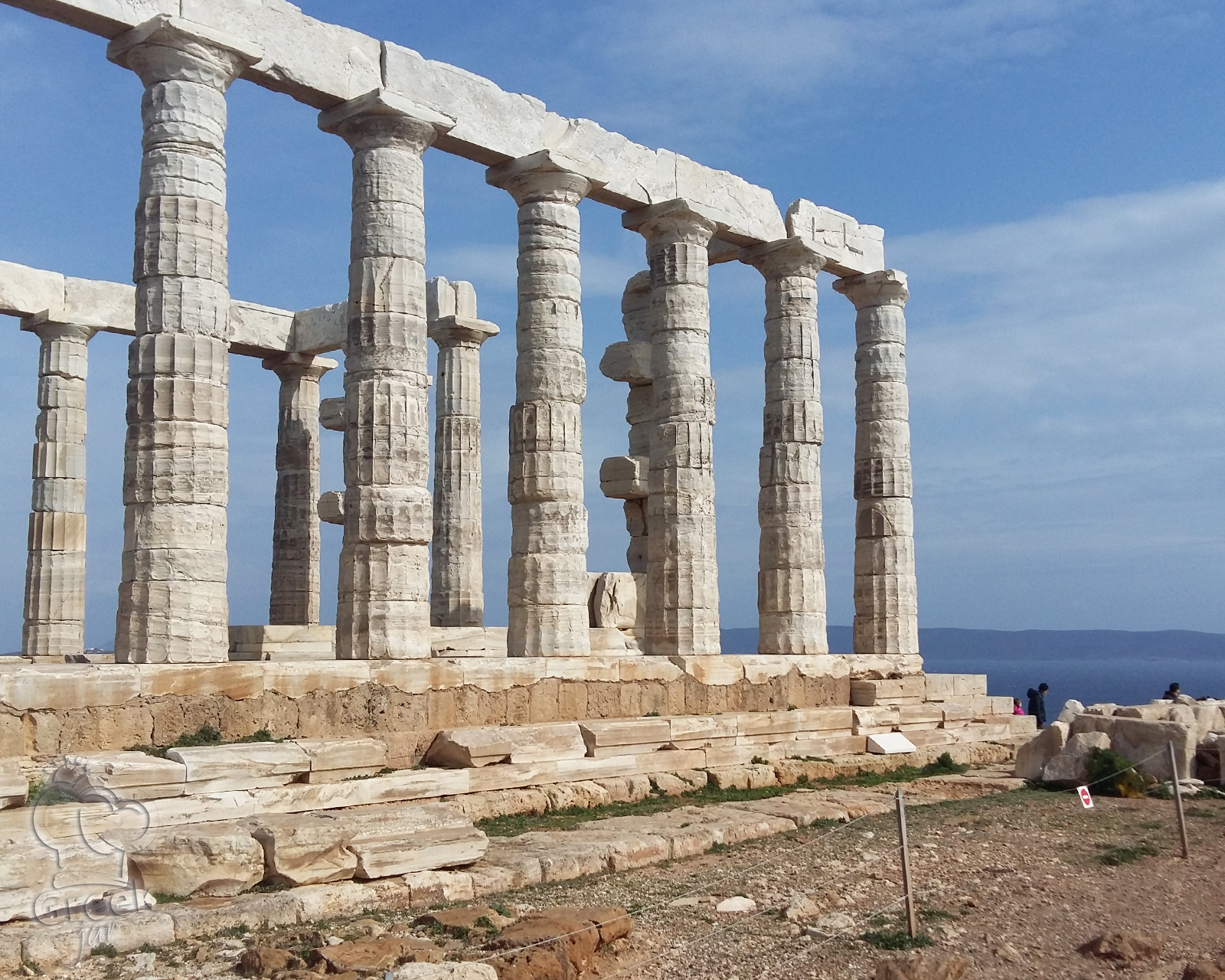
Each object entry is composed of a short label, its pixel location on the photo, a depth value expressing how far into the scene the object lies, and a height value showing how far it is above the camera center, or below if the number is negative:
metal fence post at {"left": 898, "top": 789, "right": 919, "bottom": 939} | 9.40 -1.98
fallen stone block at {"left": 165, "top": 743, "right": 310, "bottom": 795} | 12.17 -1.43
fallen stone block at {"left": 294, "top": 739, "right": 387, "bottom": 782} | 13.30 -1.47
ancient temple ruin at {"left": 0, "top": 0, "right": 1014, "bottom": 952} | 12.77 +1.33
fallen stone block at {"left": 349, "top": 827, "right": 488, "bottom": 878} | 10.73 -1.98
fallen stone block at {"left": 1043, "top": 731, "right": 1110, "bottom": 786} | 16.83 -1.92
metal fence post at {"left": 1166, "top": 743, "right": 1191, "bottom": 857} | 12.44 -1.84
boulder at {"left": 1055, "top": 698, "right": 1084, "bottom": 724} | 21.35 -1.71
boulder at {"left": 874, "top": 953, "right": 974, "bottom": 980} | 8.35 -2.28
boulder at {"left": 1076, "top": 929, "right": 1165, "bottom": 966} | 9.02 -2.32
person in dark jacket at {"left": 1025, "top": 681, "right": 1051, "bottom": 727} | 27.09 -1.88
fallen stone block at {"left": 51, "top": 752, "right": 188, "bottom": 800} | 11.32 -1.40
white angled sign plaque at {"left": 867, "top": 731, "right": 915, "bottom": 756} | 19.83 -1.99
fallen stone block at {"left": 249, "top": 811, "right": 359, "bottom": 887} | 10.42 -1.89
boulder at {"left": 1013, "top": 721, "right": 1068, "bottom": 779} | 17.72 -1.86
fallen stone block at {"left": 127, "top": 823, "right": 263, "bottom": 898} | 10.20 -1.94
